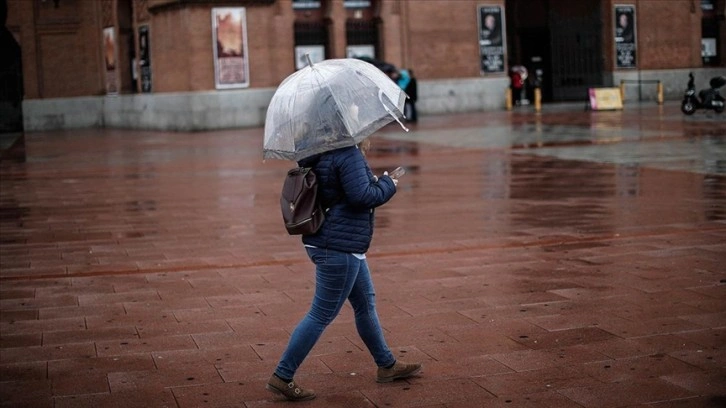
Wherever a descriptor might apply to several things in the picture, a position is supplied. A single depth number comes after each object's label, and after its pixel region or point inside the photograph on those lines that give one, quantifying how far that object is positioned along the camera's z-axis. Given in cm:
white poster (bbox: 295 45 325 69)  3606
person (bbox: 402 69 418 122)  3388
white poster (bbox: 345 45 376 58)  3694
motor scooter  2952
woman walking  543
